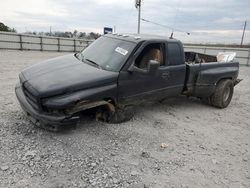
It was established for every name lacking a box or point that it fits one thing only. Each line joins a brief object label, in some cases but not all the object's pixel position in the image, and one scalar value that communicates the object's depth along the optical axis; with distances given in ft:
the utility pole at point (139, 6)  56.26
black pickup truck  9.31
